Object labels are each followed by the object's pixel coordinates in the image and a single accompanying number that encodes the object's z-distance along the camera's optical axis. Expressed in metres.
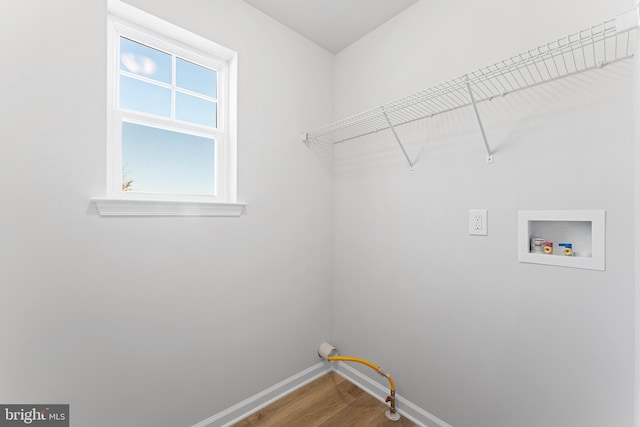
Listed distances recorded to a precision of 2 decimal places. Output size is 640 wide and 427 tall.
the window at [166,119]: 1.32
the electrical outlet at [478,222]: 1.33
